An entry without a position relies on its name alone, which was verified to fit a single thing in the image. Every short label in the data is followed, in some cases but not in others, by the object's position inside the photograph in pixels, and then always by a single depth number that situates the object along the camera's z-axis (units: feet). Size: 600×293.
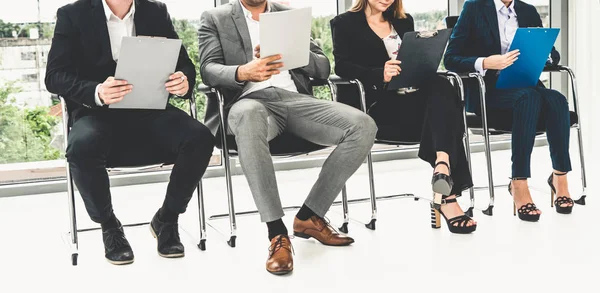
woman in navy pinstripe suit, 10.20
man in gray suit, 8.45
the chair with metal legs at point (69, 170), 8.47
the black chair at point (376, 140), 9.93
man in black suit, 8.32
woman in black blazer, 9.42
